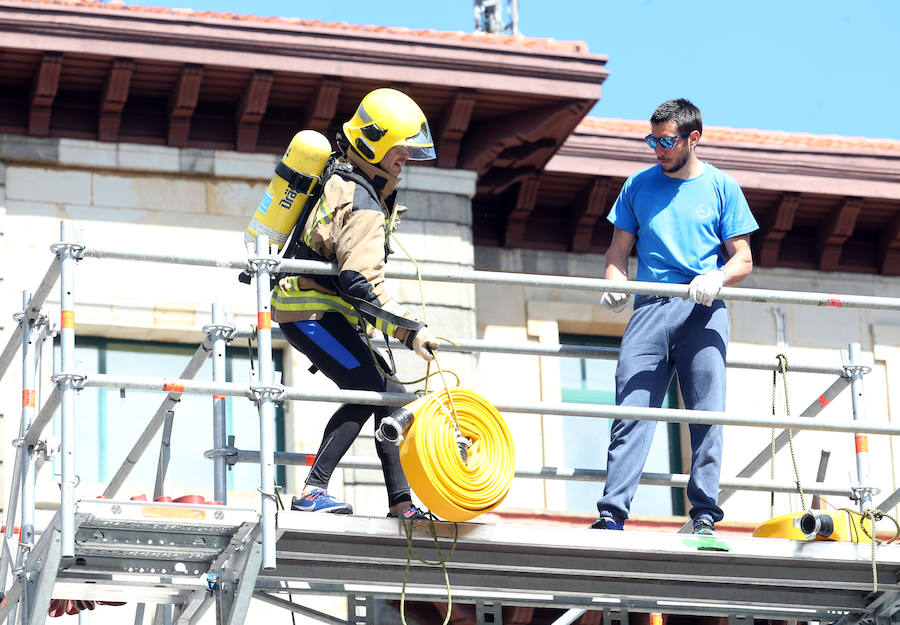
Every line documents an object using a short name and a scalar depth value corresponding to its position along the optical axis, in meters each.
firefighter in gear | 17.92
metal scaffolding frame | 17.06
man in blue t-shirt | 19.14
